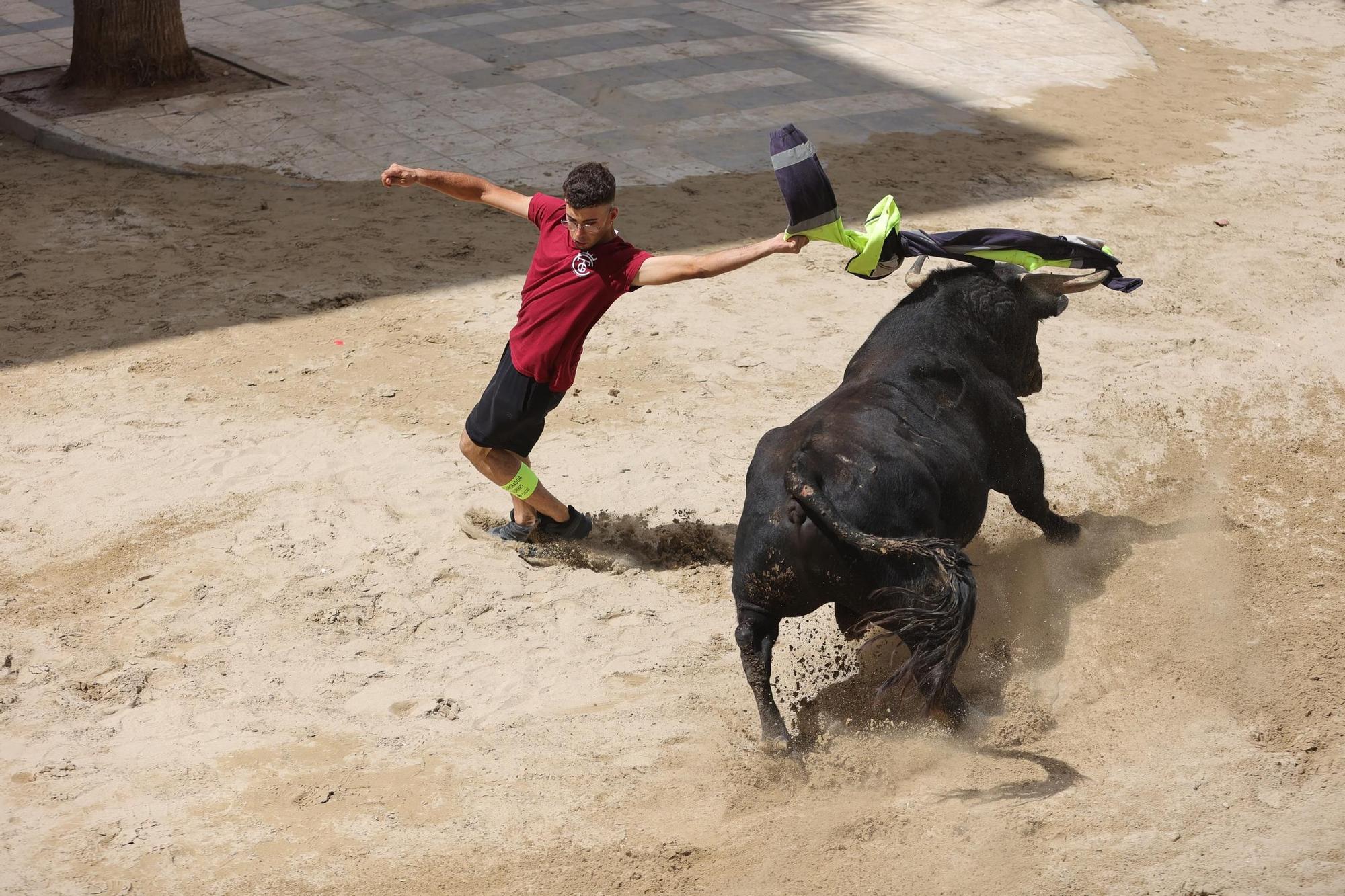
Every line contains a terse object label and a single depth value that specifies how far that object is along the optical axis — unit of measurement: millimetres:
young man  9641
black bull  7980
